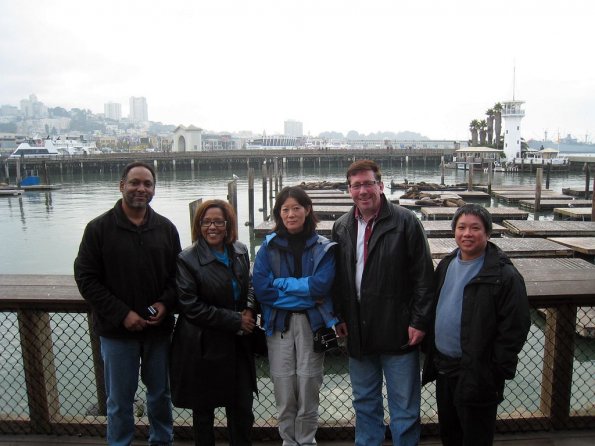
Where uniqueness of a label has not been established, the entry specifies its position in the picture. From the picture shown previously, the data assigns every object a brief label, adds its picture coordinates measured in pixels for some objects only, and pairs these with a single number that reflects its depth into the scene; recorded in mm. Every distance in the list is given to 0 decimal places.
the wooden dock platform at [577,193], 27869
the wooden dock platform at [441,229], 13969
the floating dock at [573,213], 18656
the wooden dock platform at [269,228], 13062
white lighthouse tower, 56312
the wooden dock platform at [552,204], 21844
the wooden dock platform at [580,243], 11648
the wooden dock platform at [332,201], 21547
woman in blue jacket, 2643
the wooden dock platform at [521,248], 11257
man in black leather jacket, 2588
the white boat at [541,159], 50656
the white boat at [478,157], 54834
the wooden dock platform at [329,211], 18078
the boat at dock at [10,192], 33531
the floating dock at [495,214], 18375
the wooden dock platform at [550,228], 14383
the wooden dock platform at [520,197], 25267
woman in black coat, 2594
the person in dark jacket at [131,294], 2588
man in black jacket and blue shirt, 2295
